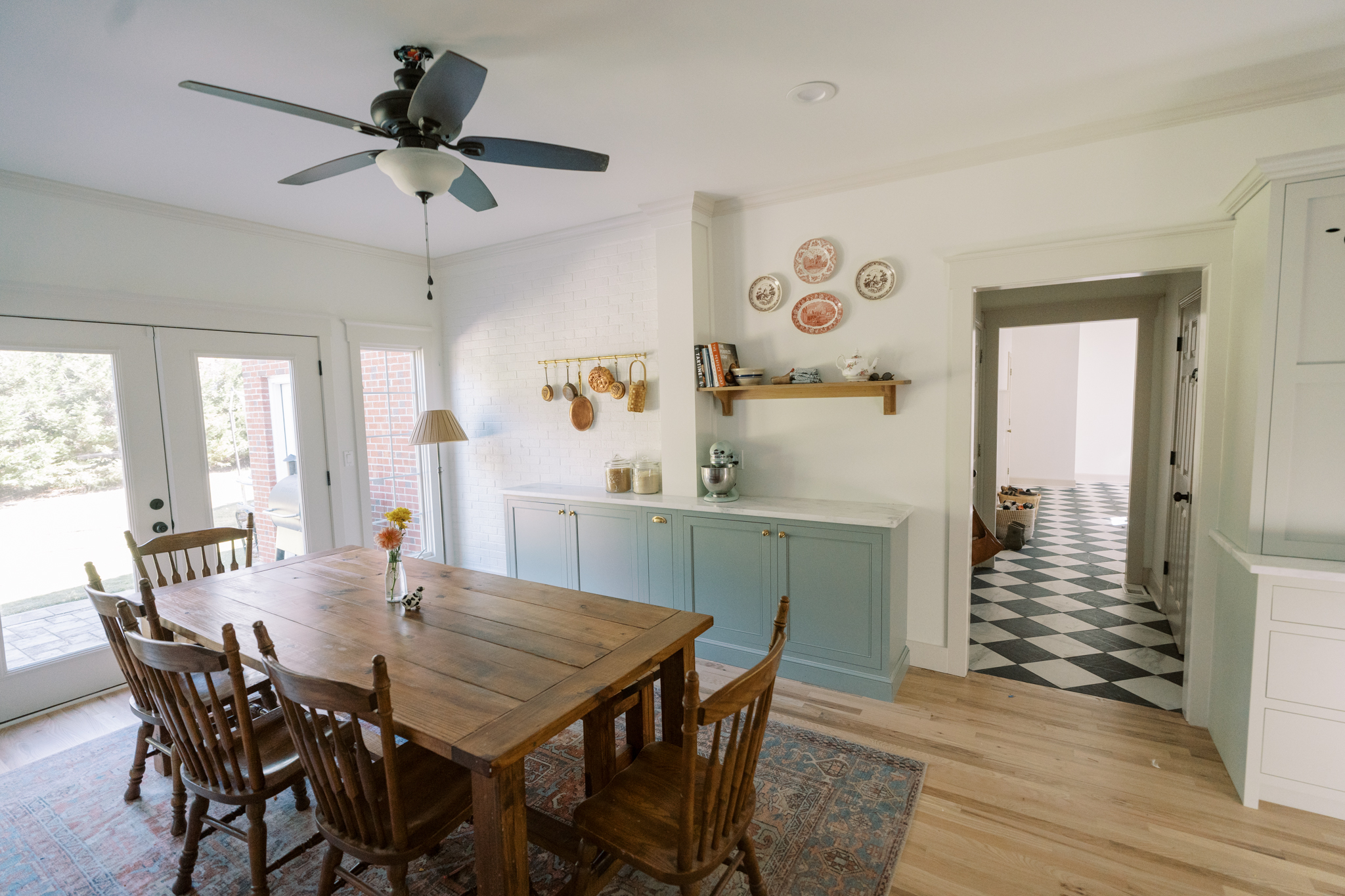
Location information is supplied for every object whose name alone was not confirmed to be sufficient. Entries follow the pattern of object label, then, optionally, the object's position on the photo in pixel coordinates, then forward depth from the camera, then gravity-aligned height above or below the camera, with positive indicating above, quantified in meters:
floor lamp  4.21 -0.12
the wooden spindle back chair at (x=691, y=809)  1.33 -1.04
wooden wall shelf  3.16 +0.07
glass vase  2.25 -0.62
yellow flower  2.23 -0.39
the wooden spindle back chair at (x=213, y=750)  1.56 -0.95
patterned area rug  1.92 -1.47
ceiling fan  1.56 +0.82
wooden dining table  1.38 -0.72
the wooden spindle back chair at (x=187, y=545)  2.65 -0.59
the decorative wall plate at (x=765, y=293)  3.48 +0.64
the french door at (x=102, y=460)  2.95 -0.23
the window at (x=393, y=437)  4.55 -0.18
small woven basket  3.91 +0.07
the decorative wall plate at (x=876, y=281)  3.16 +0.64
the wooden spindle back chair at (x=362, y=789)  1.34 -0.93
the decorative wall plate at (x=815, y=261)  3.31 +0.79
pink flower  2.18 -0.45
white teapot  3.15 +0.18
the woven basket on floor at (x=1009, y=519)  5.65 -1.12
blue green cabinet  2.95 -0.93
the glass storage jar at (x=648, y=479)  3.80 -0.44
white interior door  3.27 -0.50
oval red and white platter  3.33 +0.50
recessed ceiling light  2.27 +1.19
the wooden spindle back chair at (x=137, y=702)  1.88 -1.00
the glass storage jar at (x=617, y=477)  3.89 -0.44
